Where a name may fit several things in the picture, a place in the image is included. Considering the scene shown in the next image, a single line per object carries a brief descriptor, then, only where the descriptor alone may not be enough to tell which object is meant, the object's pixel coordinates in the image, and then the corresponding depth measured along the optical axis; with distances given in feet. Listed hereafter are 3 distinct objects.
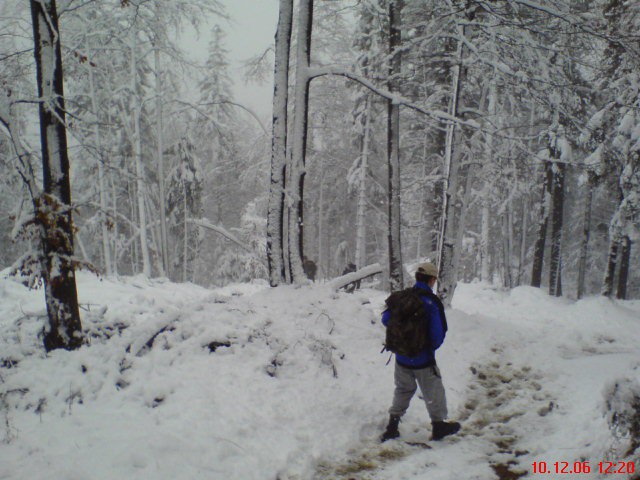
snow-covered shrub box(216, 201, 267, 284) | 72.49
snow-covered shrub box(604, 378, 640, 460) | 9.86
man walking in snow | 14.74
